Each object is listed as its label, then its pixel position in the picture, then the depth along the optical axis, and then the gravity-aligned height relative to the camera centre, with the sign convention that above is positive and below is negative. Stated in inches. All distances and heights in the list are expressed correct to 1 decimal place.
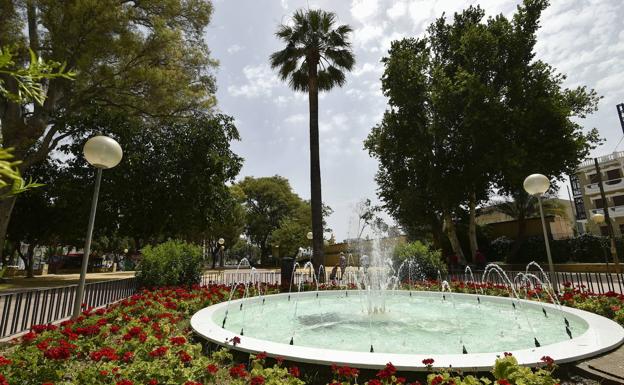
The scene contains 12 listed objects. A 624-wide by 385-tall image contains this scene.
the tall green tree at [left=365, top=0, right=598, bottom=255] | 806.5 +353.2
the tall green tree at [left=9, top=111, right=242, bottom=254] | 714.8 +189.2
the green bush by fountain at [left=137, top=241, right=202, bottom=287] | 495.8 +2.2
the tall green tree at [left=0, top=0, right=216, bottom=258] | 572.4 +386.7
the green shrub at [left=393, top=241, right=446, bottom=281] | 624.1 -0.7
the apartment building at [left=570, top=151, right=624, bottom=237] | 1477.6 +290.6
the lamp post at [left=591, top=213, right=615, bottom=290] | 727.2 +78.9
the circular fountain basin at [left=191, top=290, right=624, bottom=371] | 156.9 -47.3
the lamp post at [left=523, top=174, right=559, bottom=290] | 371.6 +78.5
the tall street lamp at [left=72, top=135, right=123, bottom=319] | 242.8 +79.3
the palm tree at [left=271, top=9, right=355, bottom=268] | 642.8 +405.7
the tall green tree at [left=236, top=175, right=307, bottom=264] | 2048.5 +351.8
